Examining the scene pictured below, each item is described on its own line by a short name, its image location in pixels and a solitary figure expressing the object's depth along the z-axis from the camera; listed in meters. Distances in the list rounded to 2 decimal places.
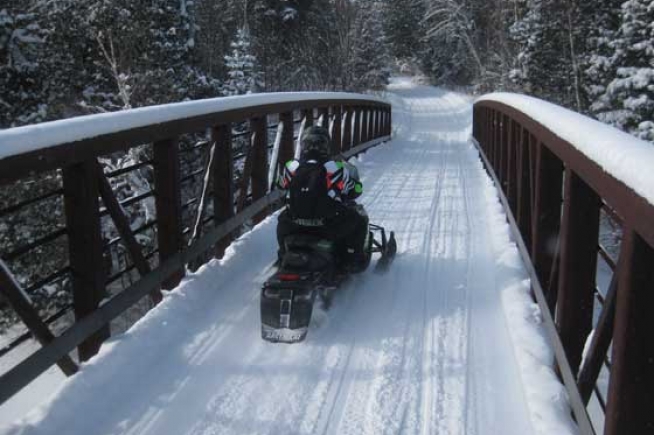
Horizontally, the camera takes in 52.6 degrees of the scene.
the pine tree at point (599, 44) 21.17
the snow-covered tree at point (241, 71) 27.08
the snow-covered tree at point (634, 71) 18.09
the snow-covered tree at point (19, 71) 17.02
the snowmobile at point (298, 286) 4.06
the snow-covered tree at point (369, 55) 43.28
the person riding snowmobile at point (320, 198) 4.57
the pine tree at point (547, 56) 29.19
